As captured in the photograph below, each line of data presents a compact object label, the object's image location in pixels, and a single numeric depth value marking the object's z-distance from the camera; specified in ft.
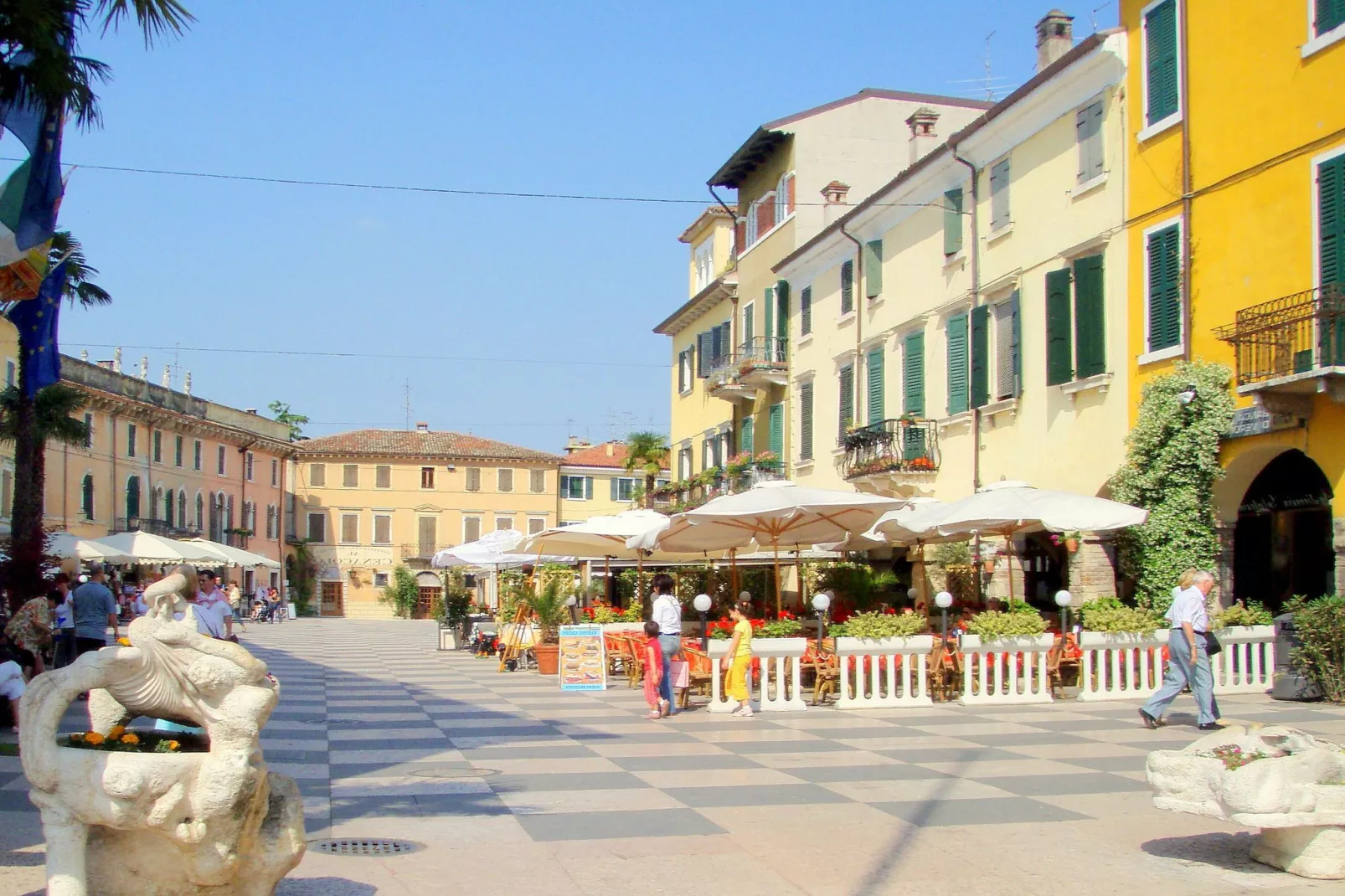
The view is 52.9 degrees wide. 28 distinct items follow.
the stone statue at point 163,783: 16.55
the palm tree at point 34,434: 63.67
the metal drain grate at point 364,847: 23.82
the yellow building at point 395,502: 253.24
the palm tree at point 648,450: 162.40
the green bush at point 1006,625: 51.44
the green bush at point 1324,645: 48.03
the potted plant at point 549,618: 70.44
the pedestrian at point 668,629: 47.26
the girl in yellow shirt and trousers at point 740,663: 47.42
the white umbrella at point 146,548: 81.00
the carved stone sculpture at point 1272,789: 21.39
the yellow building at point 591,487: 265.95
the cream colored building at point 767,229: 110.63
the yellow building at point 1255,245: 51.26
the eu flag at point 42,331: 43.32
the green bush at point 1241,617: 53.62
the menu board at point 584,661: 59.47
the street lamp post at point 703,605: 51.15
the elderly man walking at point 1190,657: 40.83
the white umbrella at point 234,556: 104.06
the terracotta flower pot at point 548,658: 70.18
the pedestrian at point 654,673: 46.98
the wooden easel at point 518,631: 73.61
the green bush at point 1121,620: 52.19
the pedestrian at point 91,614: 51.26
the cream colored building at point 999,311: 66.18
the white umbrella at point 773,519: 55.67
